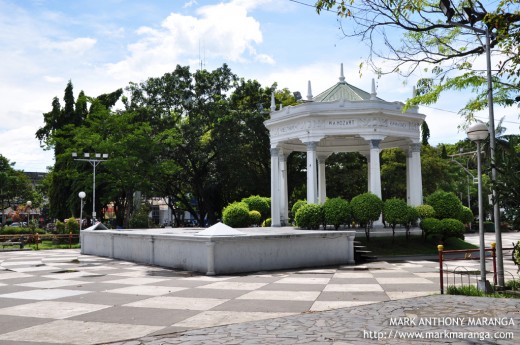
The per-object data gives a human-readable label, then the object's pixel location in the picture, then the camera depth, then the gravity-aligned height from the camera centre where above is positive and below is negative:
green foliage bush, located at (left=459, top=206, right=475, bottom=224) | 23.88 -0.82
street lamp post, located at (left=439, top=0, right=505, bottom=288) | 9.72 +2.45
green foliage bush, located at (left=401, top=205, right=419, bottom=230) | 22.33 -0.75
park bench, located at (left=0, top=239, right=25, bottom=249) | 31.17 -2.38
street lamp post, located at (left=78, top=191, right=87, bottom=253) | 34.04 +0.83
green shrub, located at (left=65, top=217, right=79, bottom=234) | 36.16 -1.48
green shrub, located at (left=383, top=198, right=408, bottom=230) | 22.19 -0.54
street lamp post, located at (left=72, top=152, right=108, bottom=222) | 34.71 +3.70
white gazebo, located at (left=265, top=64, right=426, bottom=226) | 24.55 +3.92
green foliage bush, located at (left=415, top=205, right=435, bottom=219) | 23.55 -0.56
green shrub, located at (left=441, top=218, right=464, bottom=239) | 22.69 -1.30
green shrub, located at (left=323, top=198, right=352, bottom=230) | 21.98 -0.49
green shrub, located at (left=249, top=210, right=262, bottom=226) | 29.82 -0.90
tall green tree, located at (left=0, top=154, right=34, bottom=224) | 60.27 +3.03
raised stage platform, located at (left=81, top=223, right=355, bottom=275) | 15.41 -1.65
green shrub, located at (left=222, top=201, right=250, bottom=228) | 29.14 -0.78
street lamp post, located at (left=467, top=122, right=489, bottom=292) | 11.04 +0.45
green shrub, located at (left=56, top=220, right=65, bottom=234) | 36.97 -1.57
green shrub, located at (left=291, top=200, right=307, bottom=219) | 27.96 -0.16
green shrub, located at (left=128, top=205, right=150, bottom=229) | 36.84 -1.25
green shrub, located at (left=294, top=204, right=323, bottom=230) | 22.75 -0.67
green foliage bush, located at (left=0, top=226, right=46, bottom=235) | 40.09 -1.95
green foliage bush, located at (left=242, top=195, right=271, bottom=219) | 31.55 -0.19
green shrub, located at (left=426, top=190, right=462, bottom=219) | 23.70 -0.32
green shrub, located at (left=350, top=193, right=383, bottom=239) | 21.72 -0.32
